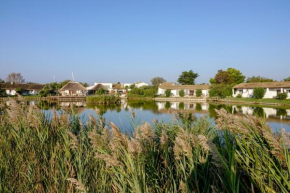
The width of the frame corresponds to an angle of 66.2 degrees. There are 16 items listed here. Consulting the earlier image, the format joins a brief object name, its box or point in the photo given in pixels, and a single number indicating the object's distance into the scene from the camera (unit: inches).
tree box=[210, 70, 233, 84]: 2815.0
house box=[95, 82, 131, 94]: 3356.3
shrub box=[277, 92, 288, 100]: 1544.0
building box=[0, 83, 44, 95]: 2544.3
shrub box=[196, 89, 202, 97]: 2252.7
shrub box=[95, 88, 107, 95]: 2215.8
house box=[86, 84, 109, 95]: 2997.0
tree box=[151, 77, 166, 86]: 4363.7
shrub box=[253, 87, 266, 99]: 1664.6
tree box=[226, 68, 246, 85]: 3043.8
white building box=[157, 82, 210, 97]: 2490.8
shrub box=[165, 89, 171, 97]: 2342.5
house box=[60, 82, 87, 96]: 2513.5
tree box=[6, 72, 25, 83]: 3732.8
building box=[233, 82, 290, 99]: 1722.4
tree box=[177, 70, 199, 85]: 3191.4
